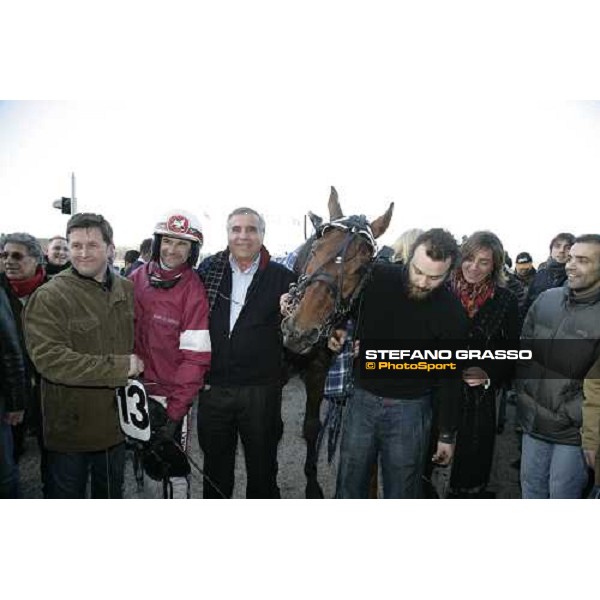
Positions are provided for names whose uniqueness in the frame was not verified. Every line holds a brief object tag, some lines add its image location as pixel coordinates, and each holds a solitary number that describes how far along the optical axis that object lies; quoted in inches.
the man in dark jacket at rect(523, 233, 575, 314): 94.0
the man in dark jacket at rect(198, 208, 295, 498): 96.0
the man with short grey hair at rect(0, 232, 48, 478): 101.7
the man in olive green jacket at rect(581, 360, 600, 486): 82.7
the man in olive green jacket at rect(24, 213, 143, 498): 82.7
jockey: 89.8
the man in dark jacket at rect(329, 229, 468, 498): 86.4
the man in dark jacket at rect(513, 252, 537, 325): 132.0
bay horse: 83.4
